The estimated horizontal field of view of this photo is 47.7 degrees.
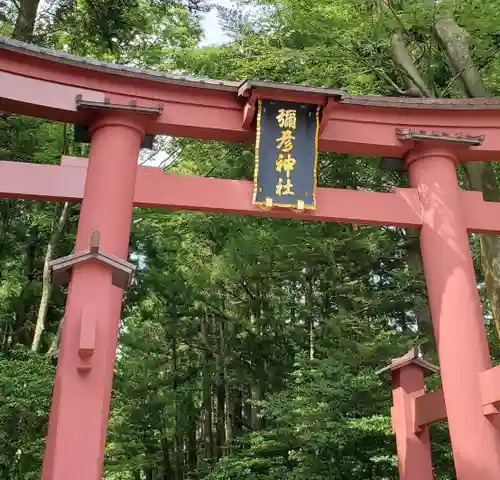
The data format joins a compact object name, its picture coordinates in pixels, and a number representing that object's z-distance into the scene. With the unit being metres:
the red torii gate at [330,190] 4.91
